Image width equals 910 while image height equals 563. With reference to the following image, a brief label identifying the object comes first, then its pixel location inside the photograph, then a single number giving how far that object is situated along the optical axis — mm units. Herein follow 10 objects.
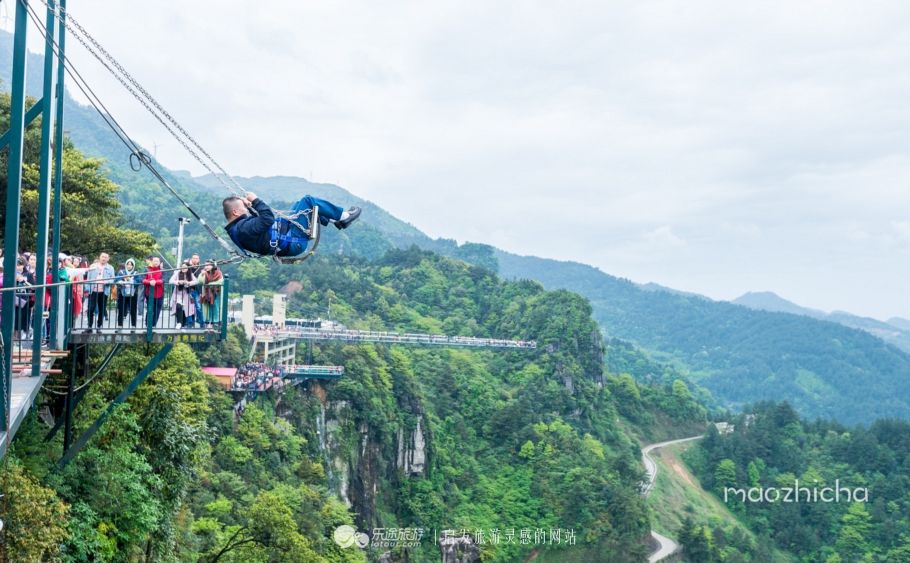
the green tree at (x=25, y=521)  8031
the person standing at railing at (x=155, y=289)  10617
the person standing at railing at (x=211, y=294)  11094
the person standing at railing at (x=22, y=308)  9824
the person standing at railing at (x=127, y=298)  10766
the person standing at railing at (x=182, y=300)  10969
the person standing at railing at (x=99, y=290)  10578
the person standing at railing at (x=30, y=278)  9922
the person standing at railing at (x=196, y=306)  11078
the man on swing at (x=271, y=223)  8531
